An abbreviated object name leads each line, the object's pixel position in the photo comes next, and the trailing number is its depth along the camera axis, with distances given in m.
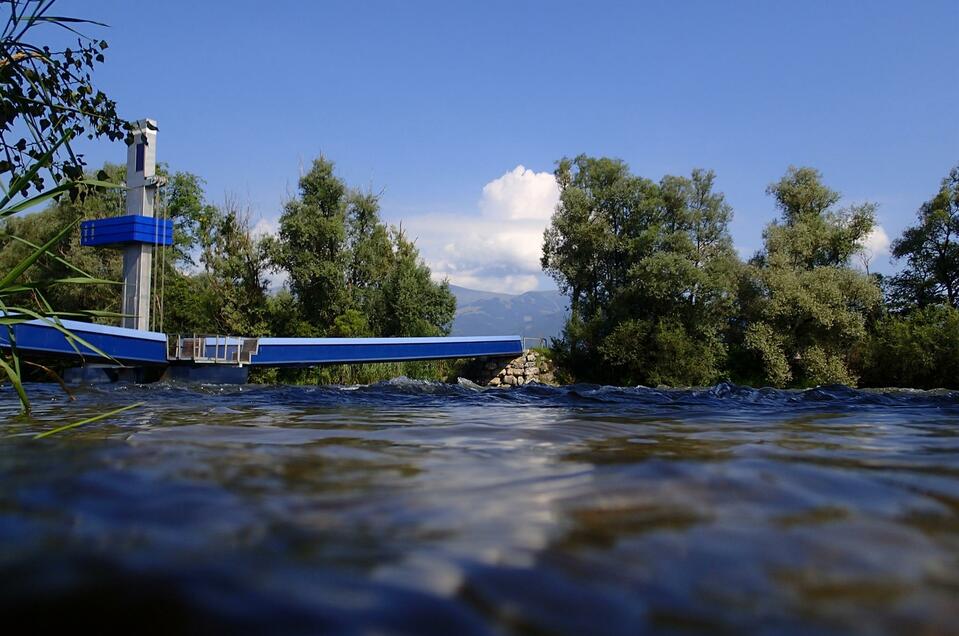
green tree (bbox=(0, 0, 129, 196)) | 3.30
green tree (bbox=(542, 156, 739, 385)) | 27.27
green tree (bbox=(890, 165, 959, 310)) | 29.22
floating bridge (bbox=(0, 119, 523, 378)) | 15.70
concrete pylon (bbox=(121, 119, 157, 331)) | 18.05
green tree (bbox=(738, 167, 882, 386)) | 25.61
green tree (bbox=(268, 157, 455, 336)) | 29.61
